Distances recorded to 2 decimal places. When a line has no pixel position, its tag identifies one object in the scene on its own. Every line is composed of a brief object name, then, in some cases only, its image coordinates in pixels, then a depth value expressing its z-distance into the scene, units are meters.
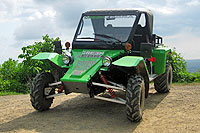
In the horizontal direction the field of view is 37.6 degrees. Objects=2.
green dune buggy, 6.36
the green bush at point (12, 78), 12.32
